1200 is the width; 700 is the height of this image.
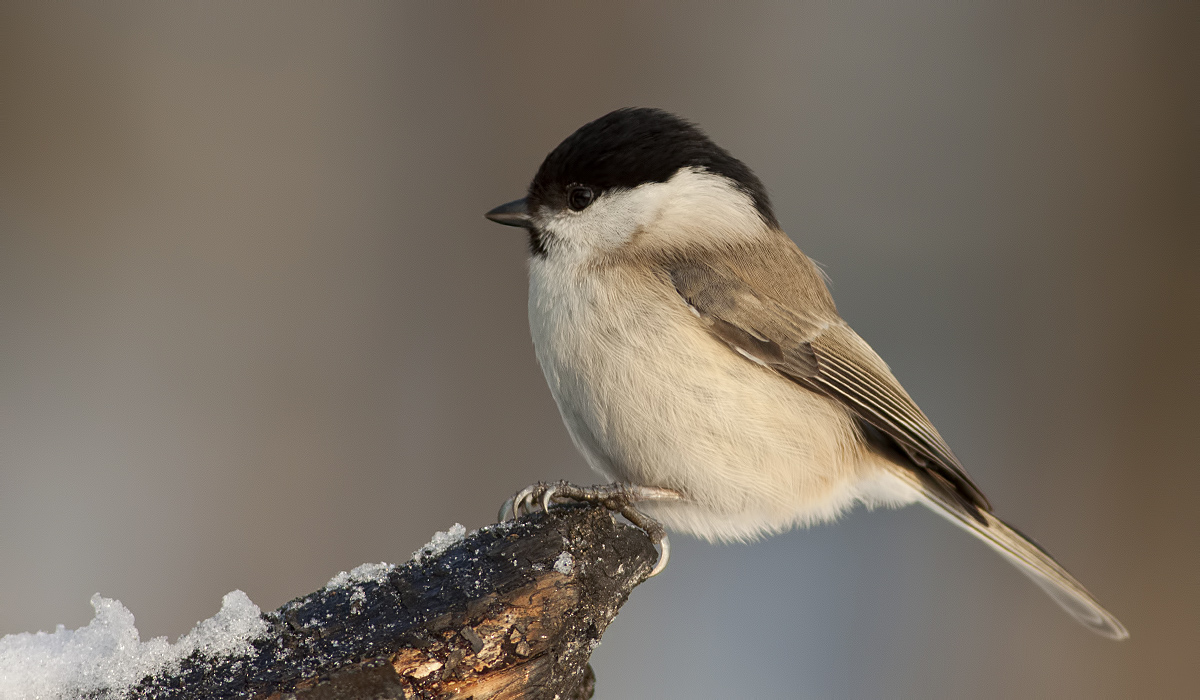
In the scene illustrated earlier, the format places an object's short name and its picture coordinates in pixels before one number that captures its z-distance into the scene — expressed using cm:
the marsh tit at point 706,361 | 260
